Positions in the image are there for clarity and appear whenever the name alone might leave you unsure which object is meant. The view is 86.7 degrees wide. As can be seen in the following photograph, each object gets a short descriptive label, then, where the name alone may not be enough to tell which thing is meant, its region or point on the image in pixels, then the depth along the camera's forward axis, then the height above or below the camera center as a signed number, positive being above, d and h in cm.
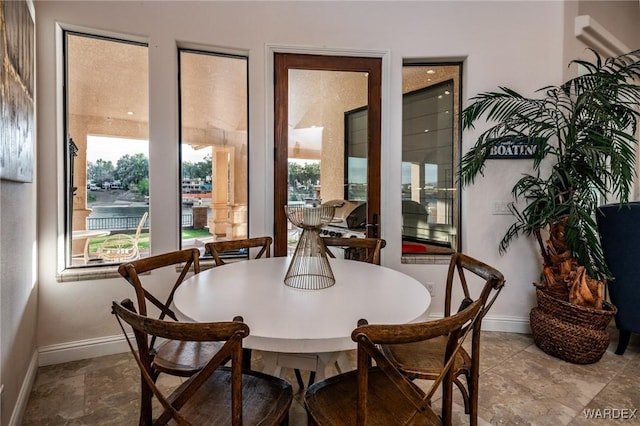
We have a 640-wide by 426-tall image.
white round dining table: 108 -40
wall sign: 287 +47
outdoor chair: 271 -36
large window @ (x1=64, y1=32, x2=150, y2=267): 249 +40
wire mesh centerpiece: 163 -24
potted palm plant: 237 +18
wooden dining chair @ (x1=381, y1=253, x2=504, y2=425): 145 -71
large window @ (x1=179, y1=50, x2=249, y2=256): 282 +48
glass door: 290 +59
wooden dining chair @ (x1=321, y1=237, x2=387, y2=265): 236 -29
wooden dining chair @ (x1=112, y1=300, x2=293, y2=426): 93 -70
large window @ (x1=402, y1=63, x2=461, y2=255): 314 +42
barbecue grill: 305 -12
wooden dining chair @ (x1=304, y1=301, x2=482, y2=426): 94 -67
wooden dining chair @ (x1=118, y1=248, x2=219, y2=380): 144 -69
